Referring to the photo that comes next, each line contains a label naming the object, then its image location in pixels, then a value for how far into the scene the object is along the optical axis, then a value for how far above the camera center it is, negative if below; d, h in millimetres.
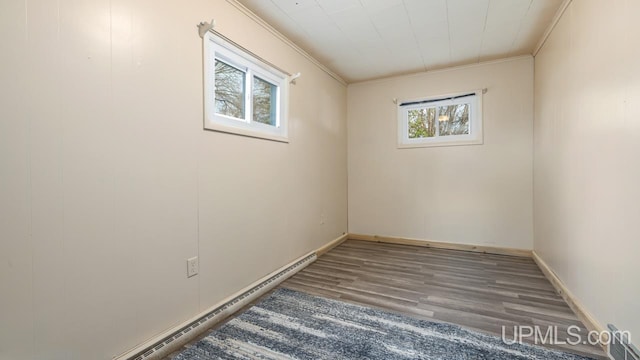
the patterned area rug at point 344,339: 1515 -952
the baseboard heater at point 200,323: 1466 -901
